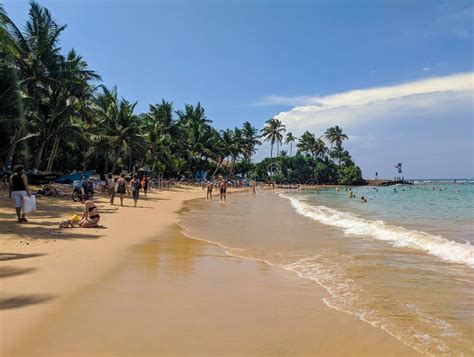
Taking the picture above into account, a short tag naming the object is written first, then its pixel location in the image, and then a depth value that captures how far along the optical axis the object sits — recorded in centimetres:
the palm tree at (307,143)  8988
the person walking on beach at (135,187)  1900
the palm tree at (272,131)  8150
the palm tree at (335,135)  9419
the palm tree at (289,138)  9181
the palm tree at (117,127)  3388
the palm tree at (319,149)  9006
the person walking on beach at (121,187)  1812
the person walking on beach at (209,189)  3161
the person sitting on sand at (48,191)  1856
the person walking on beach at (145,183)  2605
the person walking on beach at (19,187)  1026
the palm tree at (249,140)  6931
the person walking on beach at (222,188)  2861
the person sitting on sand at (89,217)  1055
